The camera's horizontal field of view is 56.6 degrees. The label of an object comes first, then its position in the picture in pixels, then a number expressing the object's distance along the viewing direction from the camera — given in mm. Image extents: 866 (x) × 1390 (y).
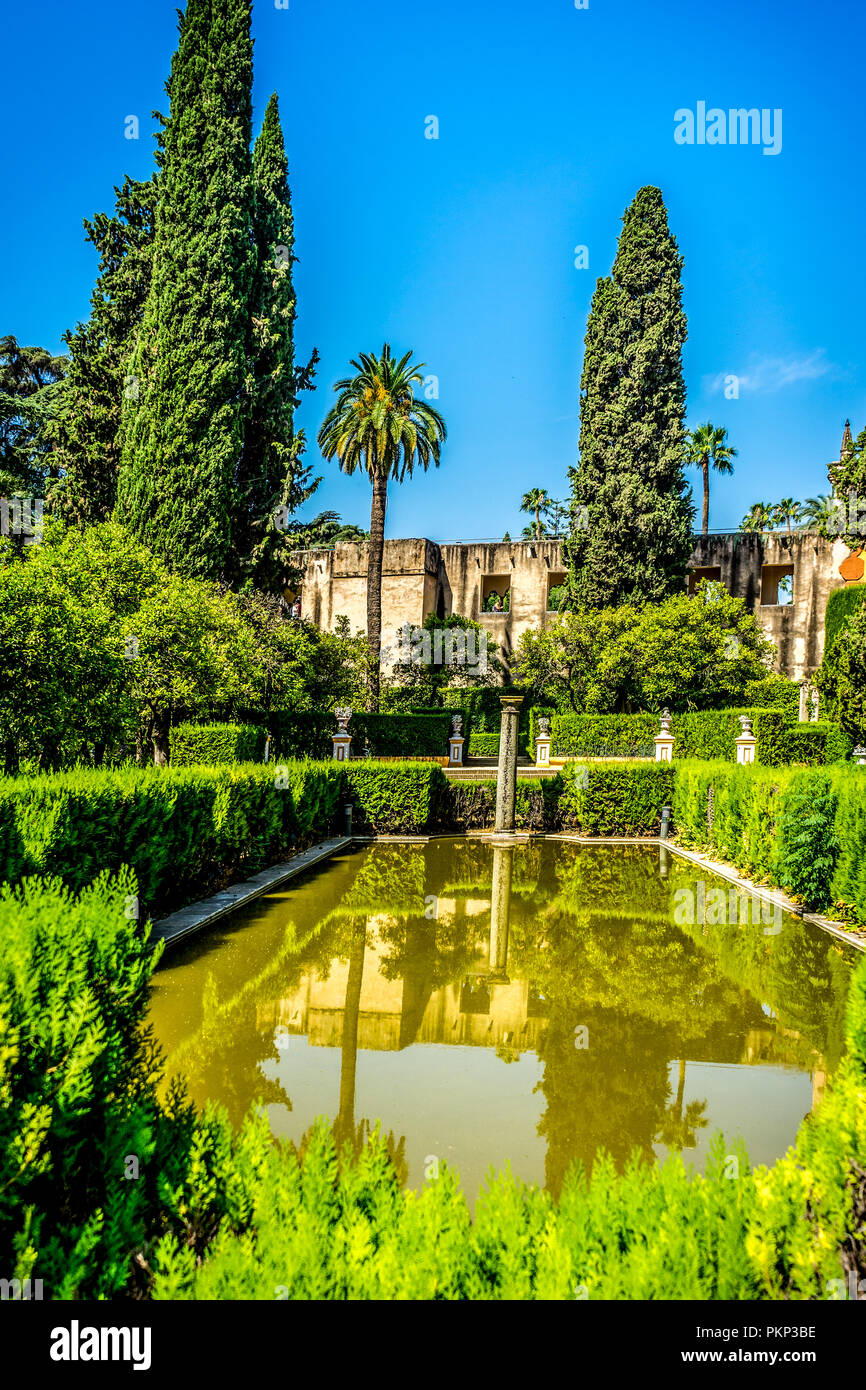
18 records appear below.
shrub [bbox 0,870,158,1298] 2305
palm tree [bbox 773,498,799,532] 49438
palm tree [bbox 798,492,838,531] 49222
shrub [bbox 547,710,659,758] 25797
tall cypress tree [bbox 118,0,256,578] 20016
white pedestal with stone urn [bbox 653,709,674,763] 20984
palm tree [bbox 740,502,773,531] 50281
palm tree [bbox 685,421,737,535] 43750
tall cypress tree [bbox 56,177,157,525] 22859
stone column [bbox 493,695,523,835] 15875
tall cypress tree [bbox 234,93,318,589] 22188
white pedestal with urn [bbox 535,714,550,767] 25469
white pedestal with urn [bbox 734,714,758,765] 20172
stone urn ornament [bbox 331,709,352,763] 18828
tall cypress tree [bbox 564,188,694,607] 29281
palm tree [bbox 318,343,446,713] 25125
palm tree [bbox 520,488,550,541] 52250
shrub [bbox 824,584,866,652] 24266
